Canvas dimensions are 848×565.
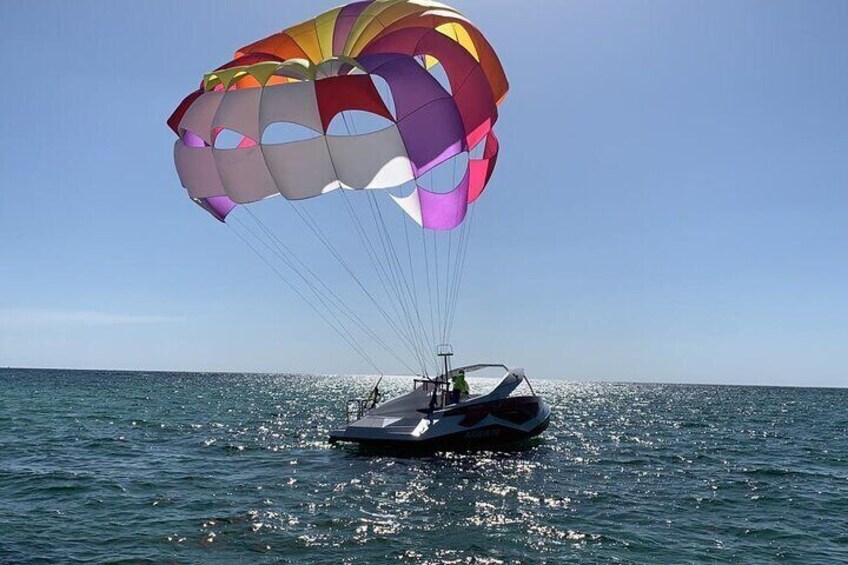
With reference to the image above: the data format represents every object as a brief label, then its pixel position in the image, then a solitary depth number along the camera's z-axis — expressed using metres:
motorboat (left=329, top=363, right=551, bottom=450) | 19.27
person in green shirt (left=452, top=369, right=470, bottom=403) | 21.22
